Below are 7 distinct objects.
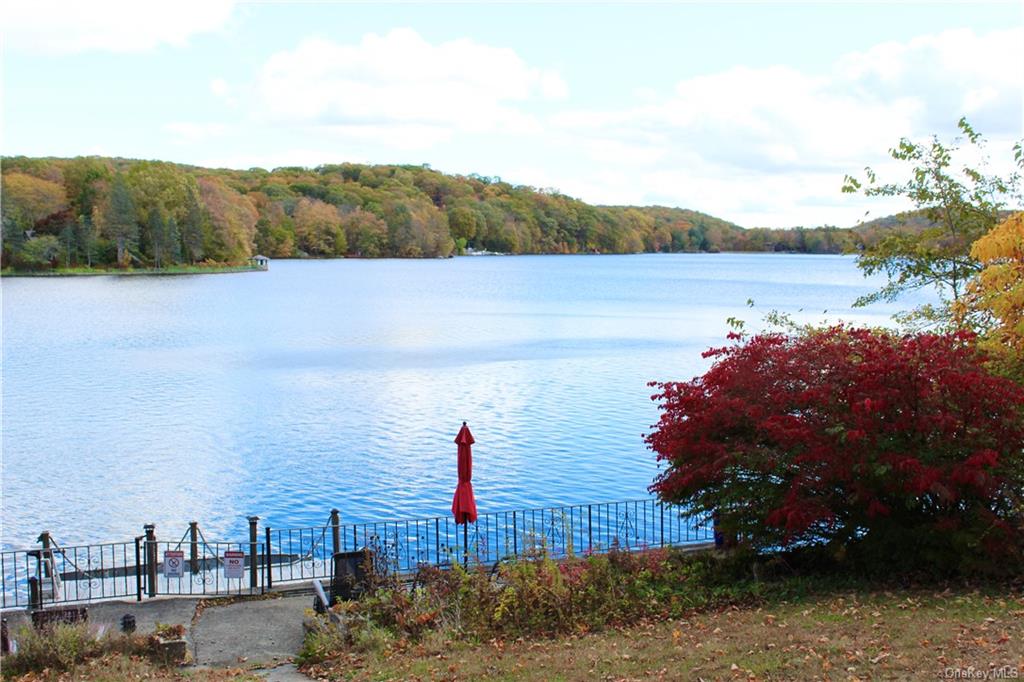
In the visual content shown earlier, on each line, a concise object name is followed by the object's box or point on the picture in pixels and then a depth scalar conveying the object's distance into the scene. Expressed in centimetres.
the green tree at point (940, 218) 2155
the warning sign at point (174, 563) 1478
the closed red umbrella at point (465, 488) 1612
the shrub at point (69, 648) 1095
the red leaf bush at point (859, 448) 1177
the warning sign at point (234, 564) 1461
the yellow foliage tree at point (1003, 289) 1337
